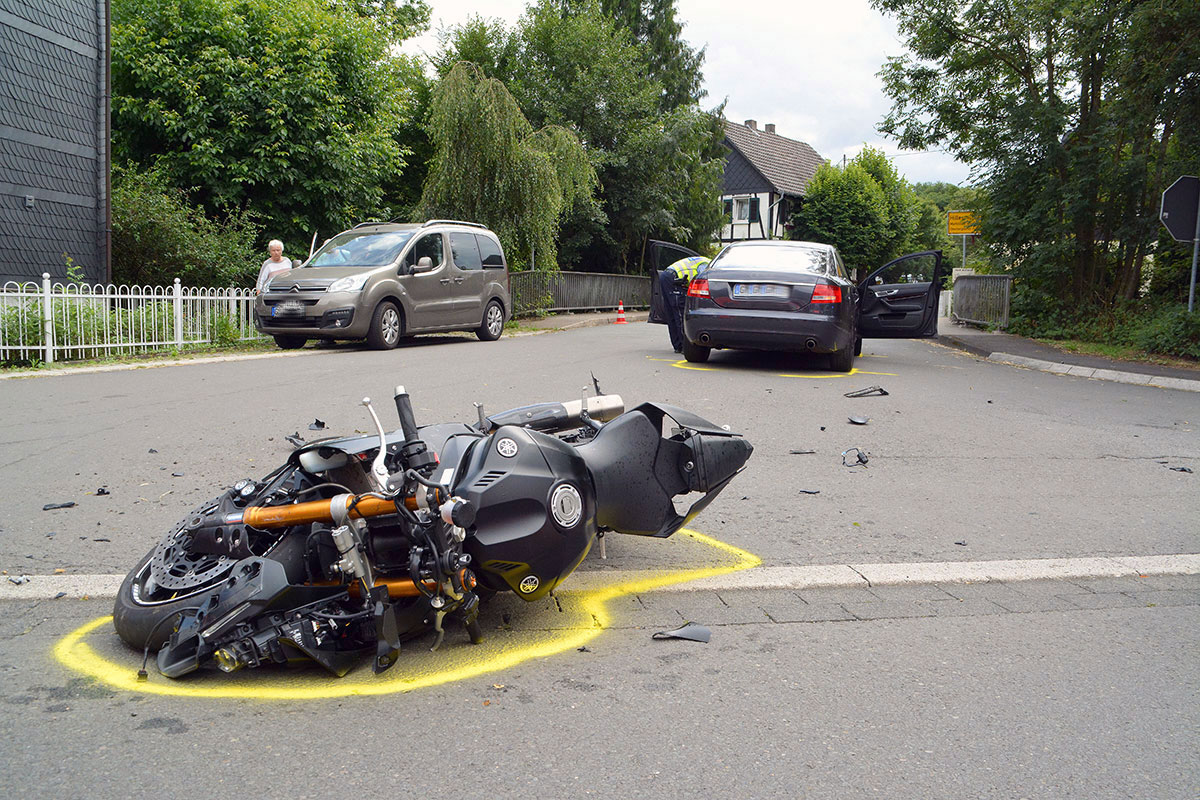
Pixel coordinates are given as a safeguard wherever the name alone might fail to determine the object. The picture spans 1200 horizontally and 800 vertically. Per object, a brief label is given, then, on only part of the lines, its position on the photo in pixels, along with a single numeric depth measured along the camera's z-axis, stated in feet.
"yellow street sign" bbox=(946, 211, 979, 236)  118.52
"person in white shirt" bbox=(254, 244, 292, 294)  50.72
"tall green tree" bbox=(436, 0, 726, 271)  114.32
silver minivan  47.46
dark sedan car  37.01
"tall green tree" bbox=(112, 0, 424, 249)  66.69
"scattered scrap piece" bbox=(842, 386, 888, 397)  31.96
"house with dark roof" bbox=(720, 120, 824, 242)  190.08
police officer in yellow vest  42.75
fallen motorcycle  10.16
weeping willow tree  71.67
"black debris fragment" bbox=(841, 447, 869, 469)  21.80
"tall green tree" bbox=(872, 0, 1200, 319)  51.90
